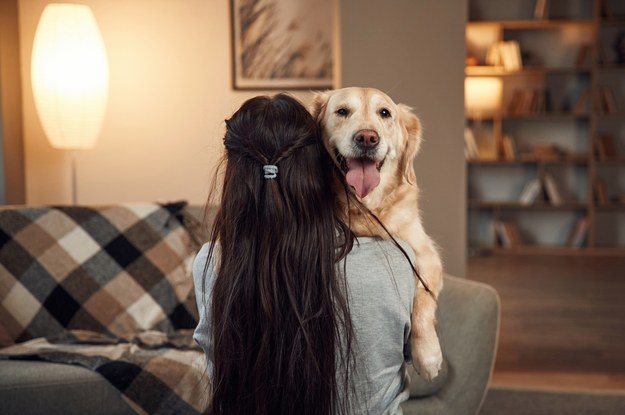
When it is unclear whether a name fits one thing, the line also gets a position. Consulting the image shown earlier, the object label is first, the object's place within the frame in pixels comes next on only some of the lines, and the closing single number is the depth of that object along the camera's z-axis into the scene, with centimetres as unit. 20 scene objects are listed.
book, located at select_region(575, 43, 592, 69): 755
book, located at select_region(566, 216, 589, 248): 763
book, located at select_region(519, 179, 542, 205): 774
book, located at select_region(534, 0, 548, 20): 759
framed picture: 384
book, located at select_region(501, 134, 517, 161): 771
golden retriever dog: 152
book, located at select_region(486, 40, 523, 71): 759
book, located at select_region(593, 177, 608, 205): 756
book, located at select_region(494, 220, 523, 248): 778
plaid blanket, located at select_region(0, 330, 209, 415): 251
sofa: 251
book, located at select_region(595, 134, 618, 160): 753
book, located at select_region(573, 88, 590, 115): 761
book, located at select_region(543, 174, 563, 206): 768
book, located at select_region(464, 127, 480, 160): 774
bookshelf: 758
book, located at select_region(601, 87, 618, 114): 750
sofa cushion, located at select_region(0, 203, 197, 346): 295
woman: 126
